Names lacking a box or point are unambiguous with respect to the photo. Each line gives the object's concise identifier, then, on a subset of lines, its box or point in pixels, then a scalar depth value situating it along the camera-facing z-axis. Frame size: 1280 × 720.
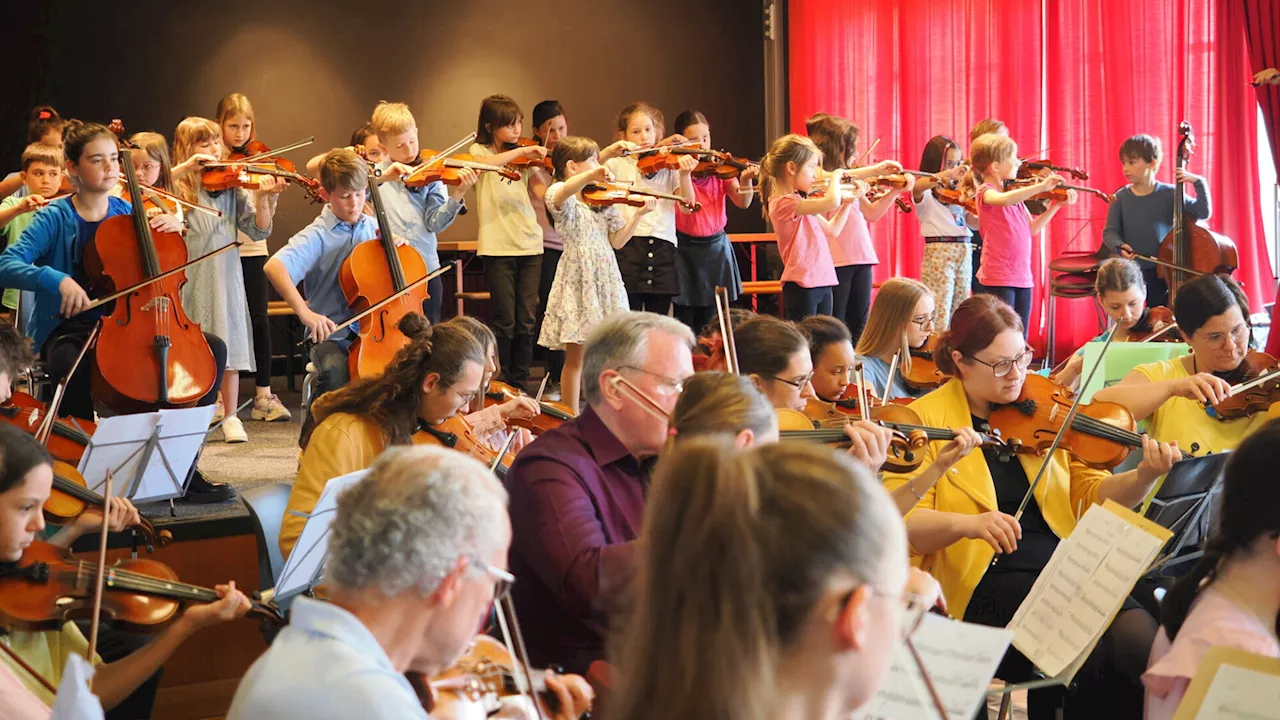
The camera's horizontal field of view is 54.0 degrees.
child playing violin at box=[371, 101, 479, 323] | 4.93
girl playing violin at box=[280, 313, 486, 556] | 2.77
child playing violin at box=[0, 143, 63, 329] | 4.92
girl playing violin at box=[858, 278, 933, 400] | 3.83
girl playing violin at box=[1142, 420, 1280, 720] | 1.68
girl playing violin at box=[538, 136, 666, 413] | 5.20
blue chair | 2.64
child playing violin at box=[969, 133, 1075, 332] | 6.21
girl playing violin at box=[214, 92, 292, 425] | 5.69
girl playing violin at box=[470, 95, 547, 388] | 5.62
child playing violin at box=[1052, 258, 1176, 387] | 4.50
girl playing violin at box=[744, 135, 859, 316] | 5.33
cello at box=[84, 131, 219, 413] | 3.64
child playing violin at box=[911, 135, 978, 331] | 6.41
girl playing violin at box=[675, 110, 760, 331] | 5.76
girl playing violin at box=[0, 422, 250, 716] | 2.16
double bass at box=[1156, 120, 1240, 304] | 5.60
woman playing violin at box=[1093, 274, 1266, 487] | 3.23
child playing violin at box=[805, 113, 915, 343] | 5.81
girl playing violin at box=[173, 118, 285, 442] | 4.90
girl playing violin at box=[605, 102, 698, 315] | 5.56
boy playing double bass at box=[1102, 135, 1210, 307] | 6.09
